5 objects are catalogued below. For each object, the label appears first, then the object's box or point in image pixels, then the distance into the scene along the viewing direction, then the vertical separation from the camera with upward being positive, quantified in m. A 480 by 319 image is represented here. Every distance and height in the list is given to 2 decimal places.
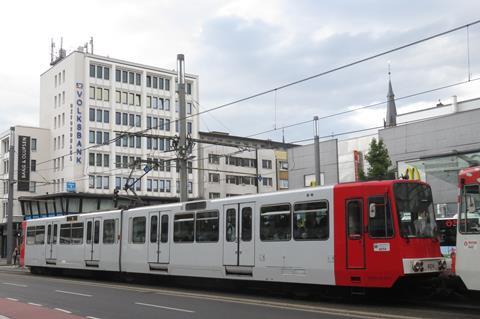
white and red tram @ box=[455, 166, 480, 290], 11.97 -0.16
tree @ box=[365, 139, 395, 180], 33.41 +3.67
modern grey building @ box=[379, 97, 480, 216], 31.00 +4.21
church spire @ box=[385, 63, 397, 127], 81.98 +16.52
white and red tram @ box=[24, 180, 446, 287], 13.70 -0.37
